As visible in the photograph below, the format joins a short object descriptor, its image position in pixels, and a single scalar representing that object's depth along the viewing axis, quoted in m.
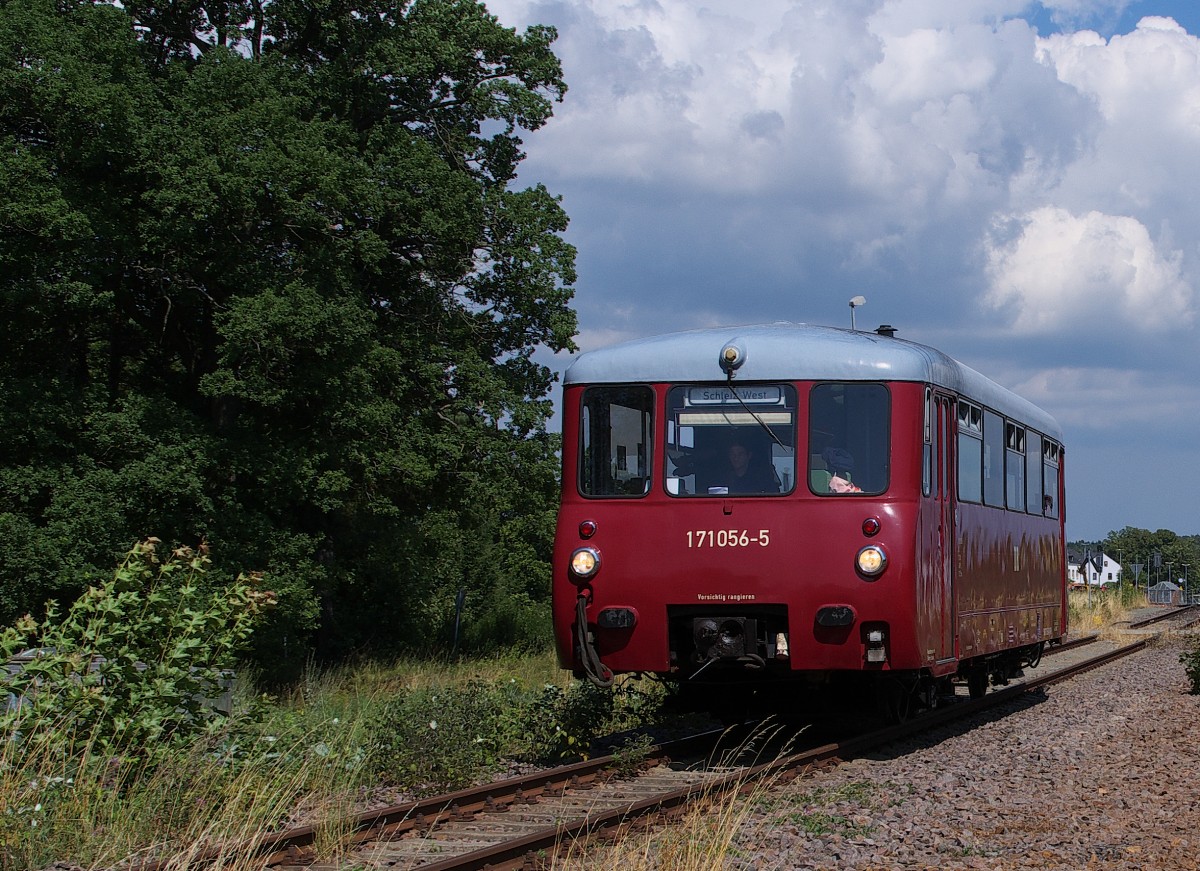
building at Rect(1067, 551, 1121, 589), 145.38
